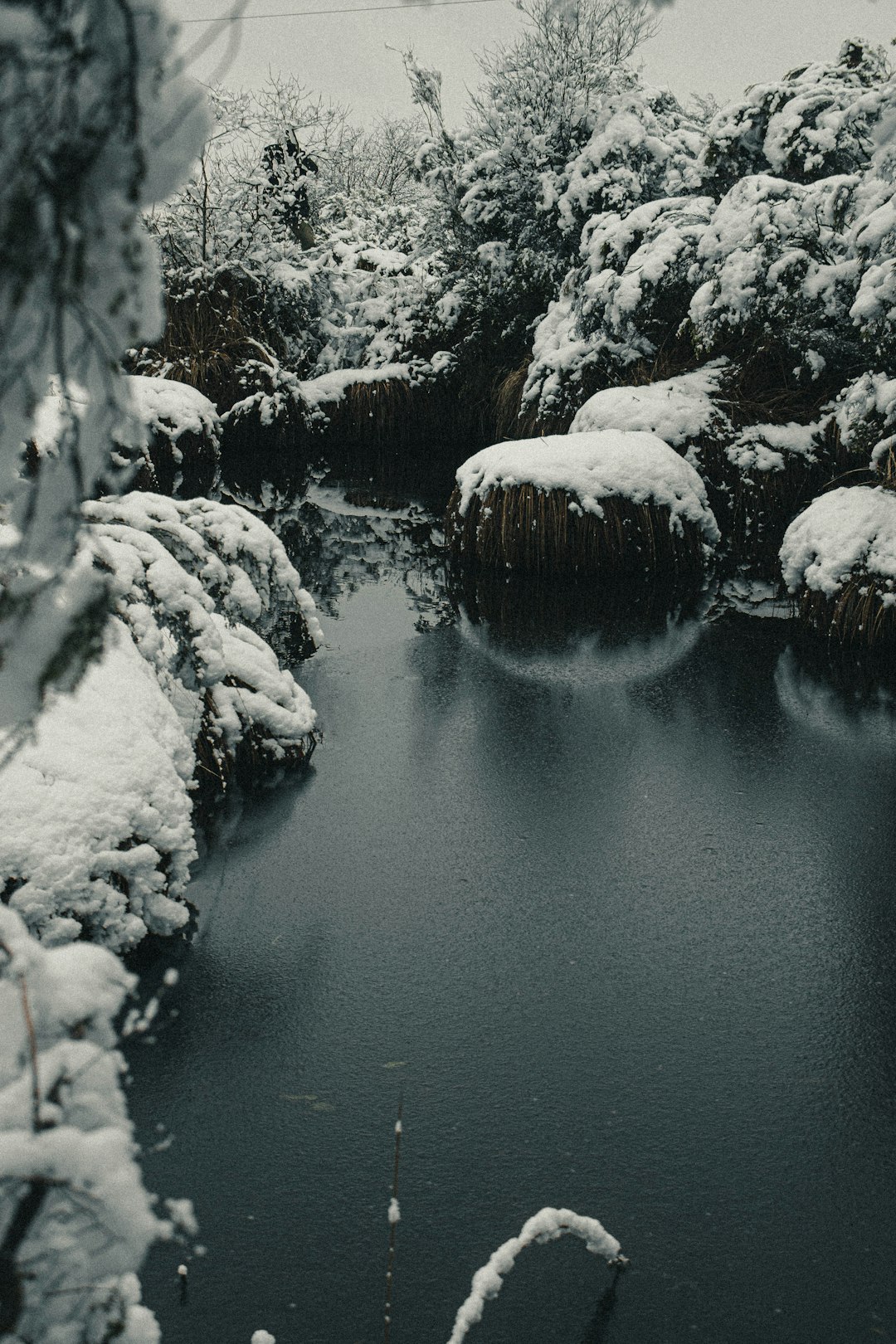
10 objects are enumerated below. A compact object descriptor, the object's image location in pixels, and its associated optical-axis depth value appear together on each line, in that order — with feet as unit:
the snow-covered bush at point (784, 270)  28.22
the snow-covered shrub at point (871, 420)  24.48
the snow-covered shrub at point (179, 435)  39.55
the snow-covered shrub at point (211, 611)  15.53
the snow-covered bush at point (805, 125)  32.71
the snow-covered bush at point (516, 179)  44.68
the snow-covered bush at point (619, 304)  33.22
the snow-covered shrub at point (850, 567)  22.93
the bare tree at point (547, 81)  44.68
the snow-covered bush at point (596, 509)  27.76
